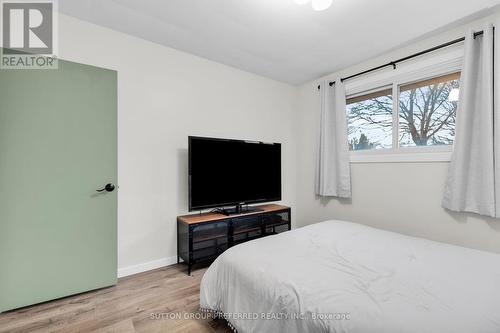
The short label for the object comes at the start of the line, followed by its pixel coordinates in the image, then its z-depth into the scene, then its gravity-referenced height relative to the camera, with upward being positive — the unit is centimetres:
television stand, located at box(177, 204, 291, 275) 252 -75
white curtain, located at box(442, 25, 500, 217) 199 +24
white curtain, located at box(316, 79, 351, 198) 314 +28
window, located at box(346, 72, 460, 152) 244 +62
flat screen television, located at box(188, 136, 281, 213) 261 -6
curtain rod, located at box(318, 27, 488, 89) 223 +122
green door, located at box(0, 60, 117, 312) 185 -12
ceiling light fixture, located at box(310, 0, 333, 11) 178 +125
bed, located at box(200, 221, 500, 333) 93 -59
